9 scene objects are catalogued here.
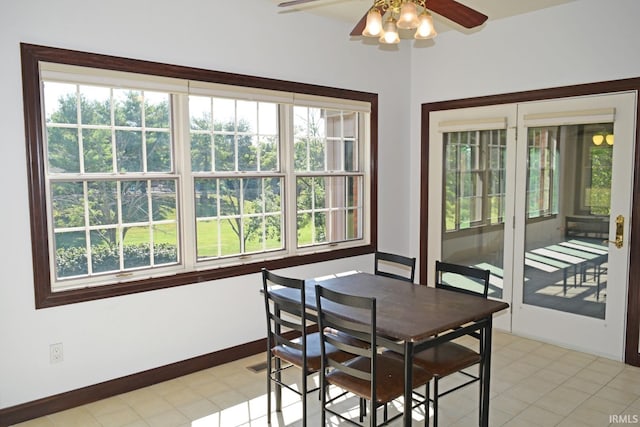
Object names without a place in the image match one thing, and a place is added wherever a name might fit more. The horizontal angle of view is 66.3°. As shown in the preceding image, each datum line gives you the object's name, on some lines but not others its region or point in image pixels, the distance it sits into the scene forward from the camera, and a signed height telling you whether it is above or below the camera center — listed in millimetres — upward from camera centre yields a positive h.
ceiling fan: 2428 +842
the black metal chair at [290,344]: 2756 -1026
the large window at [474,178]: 4742 -41
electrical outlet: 3092 -1103
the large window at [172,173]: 3100 +30
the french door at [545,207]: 3977 -307
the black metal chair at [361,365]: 2422 -1032
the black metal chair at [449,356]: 2768 -1069
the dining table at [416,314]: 2406 -756
